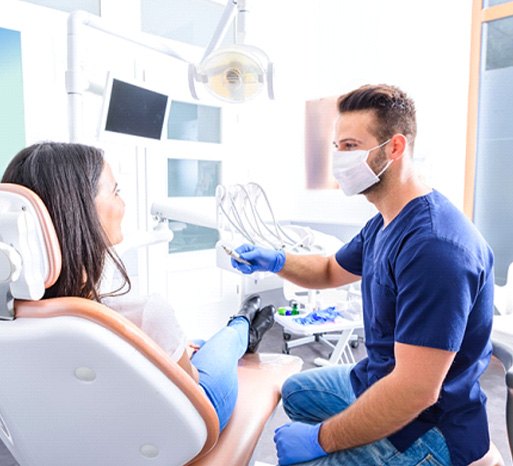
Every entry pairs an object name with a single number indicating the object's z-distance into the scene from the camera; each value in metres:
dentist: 0.85
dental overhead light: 1.32
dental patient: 0.82
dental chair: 0.61
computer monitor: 1.55
